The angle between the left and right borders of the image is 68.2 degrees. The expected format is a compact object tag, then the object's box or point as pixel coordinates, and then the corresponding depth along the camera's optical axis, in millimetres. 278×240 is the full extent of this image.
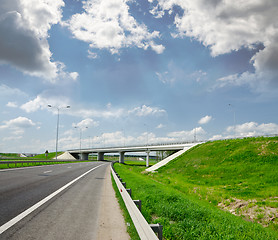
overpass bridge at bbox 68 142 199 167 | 54606
